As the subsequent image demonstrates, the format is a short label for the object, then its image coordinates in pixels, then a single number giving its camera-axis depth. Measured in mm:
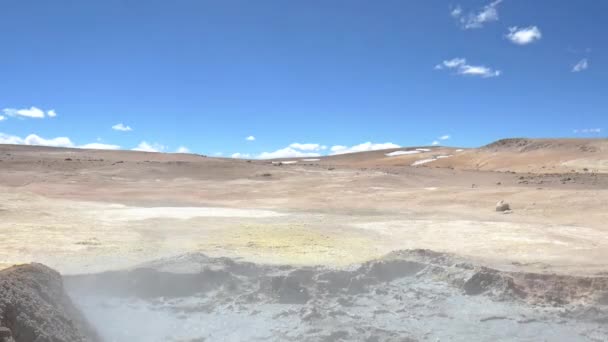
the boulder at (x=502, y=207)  17391
